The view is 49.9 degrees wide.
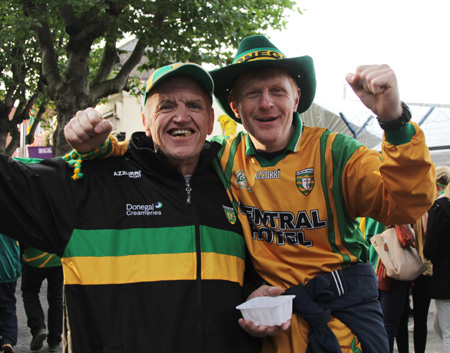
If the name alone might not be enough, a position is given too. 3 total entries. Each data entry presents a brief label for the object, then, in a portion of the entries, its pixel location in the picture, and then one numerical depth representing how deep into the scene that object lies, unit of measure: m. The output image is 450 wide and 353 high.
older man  2.03
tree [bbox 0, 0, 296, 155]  9.68
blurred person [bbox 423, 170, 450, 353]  4.58
